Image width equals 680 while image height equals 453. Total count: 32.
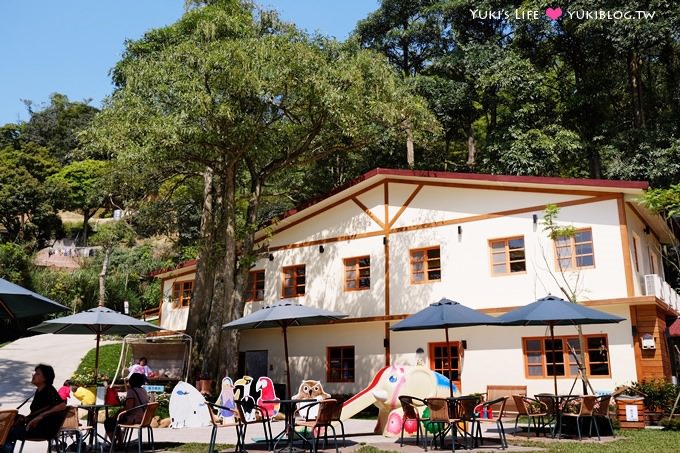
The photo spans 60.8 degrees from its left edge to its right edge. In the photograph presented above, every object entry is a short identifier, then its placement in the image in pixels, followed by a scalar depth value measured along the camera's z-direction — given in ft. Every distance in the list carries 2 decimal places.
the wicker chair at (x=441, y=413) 26.53
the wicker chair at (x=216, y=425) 25.39
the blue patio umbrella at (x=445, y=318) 30.01
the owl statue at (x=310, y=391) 30.83
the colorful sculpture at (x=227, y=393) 34.71
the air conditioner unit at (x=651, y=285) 45.19
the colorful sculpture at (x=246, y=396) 34.13
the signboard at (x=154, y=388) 48.91
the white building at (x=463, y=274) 44.11
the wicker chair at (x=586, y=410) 30.04
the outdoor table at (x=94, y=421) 25.90
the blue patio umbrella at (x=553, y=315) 30.52
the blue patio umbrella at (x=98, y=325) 31.22
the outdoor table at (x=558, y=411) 30.17
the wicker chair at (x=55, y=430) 19.38
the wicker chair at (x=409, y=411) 28.25
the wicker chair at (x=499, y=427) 26.68
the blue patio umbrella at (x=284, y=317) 29.86
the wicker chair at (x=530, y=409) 30.99
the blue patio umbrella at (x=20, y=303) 23.48
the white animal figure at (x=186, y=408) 34.04
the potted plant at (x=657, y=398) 38.40
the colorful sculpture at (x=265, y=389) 35.40
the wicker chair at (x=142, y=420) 24.90
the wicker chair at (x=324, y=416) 25.17
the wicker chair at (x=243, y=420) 25.43
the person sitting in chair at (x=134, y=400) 25.43
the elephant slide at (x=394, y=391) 33.09
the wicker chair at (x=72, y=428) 23.91
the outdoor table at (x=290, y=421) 25.44
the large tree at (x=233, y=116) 45.47
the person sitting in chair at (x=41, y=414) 19.17
